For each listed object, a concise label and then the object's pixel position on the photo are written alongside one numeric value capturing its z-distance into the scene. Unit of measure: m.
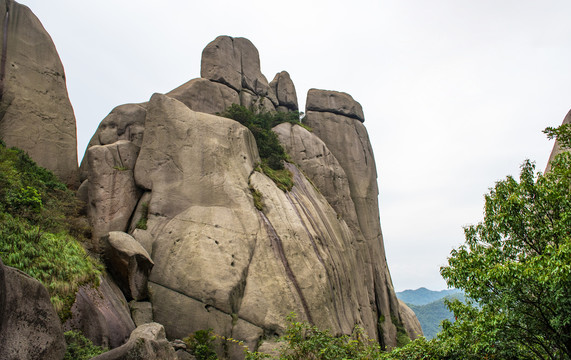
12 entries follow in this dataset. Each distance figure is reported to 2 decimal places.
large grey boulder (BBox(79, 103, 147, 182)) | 26.12
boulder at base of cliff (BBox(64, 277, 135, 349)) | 13.48
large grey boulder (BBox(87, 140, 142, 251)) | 21.42
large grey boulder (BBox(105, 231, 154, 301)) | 17.80
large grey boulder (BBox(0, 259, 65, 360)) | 9.50
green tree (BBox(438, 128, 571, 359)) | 10.77
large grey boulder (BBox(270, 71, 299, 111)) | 40.69
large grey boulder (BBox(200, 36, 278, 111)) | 34.12
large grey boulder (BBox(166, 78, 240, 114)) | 30.34
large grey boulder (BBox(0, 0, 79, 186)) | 23.03
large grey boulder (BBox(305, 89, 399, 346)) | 32.66
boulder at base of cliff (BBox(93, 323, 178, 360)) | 10.87
